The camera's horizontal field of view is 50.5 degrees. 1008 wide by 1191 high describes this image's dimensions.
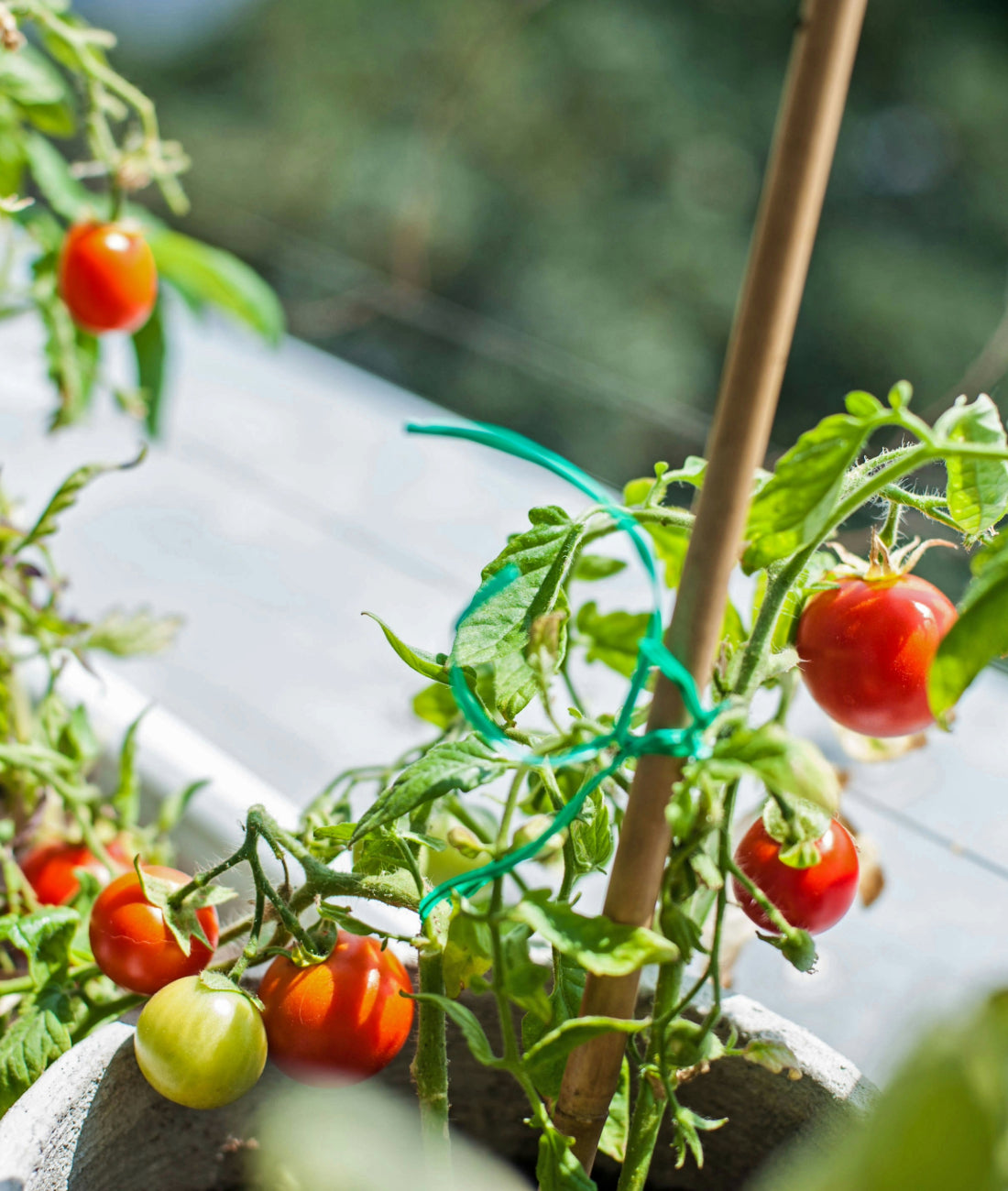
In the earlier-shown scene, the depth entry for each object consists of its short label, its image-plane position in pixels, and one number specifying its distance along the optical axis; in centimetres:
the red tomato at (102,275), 61
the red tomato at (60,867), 43
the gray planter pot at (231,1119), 28
